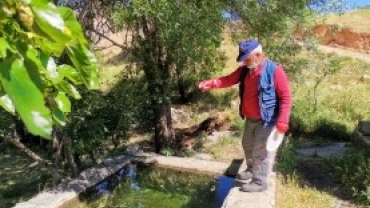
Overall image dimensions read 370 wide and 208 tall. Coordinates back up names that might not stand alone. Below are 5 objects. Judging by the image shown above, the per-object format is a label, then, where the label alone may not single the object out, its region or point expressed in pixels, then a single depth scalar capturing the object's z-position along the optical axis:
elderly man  4.78
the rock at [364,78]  13.95
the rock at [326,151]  7.93
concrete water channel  5.02
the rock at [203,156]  8.60
